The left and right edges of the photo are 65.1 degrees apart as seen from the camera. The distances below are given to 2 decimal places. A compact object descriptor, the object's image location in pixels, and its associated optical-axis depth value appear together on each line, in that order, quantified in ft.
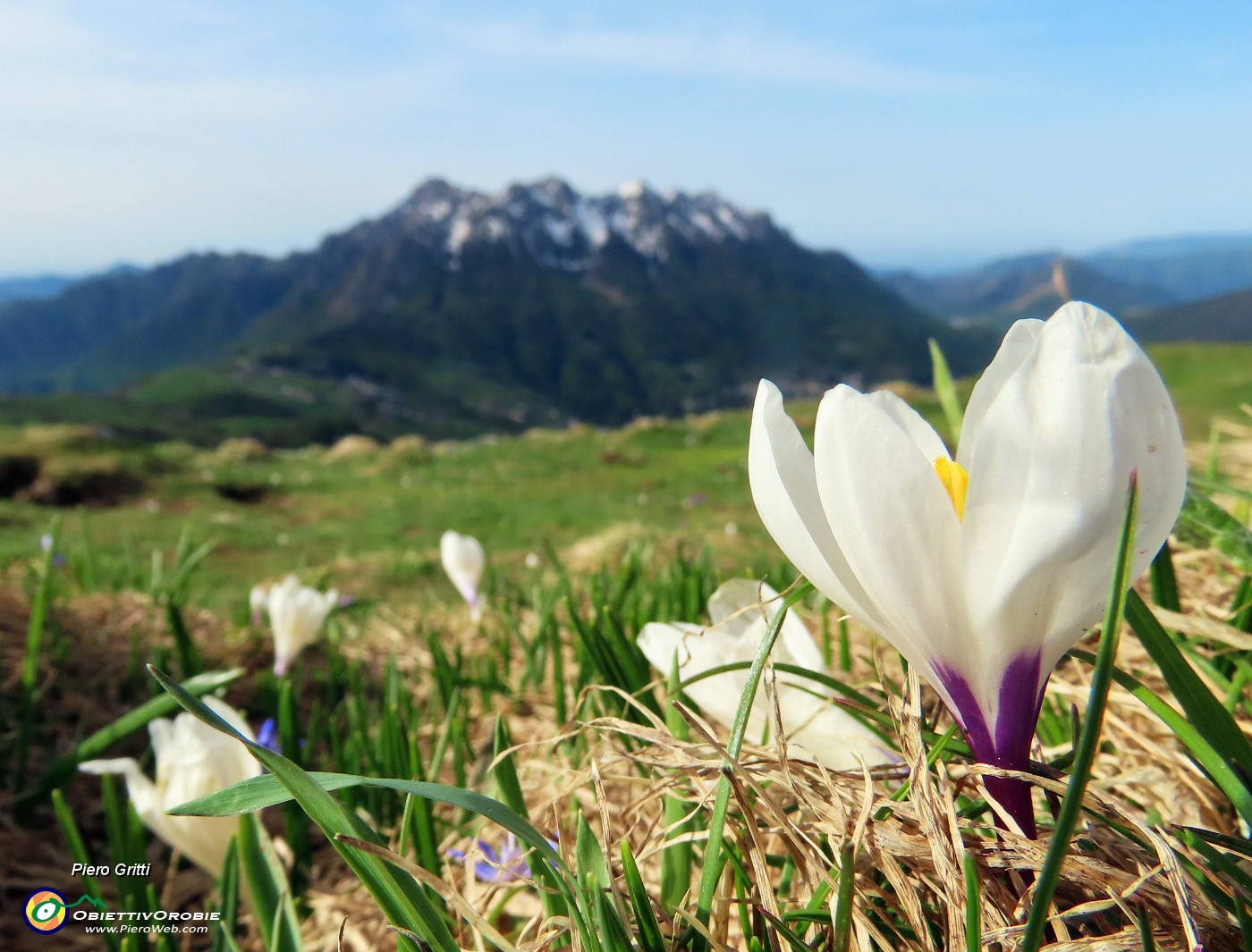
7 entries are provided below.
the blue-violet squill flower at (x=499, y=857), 0.75
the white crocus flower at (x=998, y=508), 0.35
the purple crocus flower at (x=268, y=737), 0.98
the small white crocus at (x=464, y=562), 1.53
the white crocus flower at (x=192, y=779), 0.75
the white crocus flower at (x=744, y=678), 0.58
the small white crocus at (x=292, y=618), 1.30
